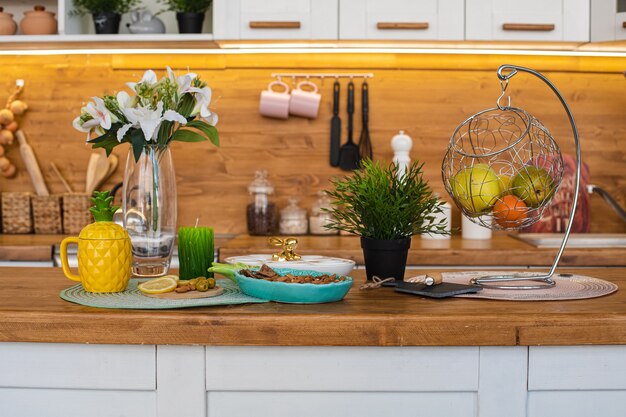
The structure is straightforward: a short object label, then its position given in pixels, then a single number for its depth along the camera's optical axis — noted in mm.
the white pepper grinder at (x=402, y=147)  2928
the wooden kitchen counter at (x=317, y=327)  1217
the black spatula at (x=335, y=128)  3045
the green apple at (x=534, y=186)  1404
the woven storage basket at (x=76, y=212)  2945
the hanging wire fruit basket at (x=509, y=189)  1399
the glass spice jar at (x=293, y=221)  2965
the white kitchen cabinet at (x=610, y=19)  2623
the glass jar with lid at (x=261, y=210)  2934
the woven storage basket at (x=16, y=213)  2971
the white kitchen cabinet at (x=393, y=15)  2652
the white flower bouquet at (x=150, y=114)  1498
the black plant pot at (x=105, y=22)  2742
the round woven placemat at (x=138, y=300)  1287
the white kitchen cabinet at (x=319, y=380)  1249
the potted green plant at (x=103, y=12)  2746
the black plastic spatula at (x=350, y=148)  3047
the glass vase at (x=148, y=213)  1608
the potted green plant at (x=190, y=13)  2740
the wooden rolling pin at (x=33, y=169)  3051
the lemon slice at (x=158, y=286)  1391
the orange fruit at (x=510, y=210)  1414
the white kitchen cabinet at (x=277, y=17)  2650
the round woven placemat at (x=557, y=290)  1393
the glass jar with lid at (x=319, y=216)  2949
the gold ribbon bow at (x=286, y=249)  1531
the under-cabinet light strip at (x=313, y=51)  2832
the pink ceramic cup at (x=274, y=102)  3021
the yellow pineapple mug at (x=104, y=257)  1402
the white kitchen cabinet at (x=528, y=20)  2654
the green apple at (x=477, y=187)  1395
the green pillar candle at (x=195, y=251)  1513
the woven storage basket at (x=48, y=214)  2977
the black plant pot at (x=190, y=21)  2738
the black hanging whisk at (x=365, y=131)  3041
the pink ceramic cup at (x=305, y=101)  3021
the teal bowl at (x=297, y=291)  1300
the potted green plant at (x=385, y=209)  1471
